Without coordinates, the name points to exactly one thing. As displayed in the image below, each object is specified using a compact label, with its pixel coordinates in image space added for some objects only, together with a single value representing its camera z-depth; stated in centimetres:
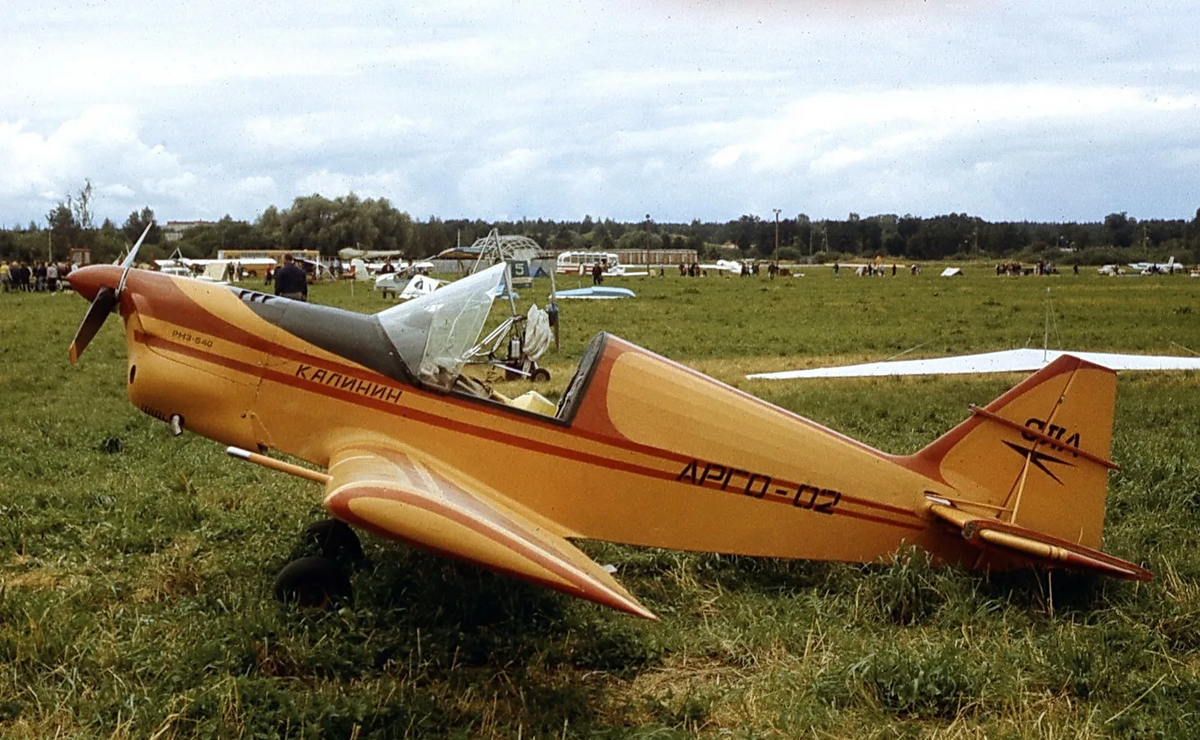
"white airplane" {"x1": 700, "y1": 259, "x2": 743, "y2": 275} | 9062
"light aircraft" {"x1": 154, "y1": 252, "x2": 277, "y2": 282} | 4466
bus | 7644
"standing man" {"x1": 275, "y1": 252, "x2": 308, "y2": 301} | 1650
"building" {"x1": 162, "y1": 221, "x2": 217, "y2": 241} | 10744
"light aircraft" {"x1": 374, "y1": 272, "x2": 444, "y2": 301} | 3472
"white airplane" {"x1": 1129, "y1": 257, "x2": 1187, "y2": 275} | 8444
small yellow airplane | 565
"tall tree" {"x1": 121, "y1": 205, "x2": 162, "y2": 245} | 8348
